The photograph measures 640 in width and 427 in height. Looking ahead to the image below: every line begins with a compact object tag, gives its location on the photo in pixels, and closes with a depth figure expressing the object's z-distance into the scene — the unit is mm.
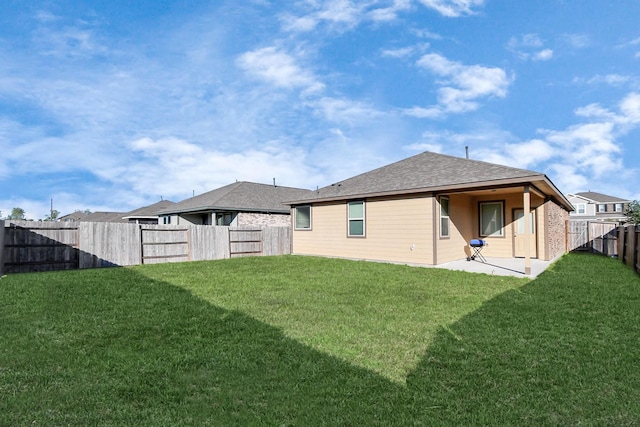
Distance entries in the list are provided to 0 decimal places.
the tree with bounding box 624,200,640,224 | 28266
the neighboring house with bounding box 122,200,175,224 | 26984
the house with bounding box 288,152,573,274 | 11273
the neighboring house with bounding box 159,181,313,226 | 19859
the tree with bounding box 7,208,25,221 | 57881
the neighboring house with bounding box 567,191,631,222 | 43988
